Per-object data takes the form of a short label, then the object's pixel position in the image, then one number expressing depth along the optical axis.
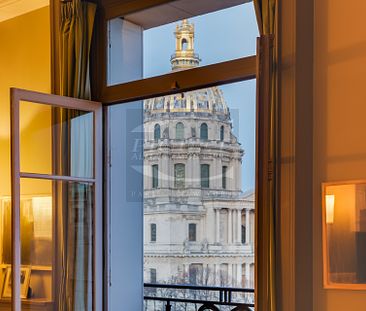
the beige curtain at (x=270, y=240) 2.33
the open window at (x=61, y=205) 3.32
